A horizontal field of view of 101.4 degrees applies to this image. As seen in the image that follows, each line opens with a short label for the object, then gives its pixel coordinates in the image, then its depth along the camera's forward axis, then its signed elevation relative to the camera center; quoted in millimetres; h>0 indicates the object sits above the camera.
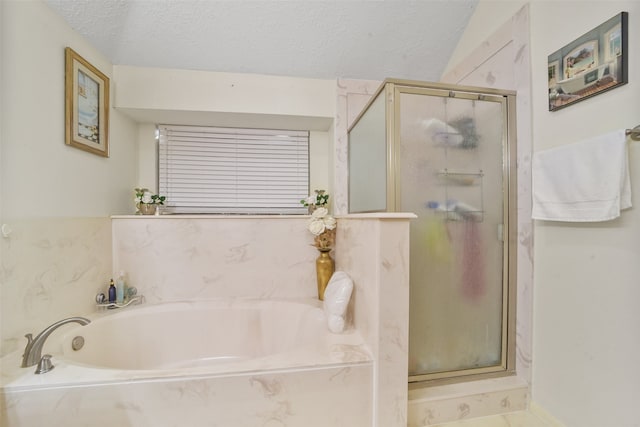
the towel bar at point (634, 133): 938 +301
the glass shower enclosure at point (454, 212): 1428 +18
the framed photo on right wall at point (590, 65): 992 +638
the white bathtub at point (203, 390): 950 -671
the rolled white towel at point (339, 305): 1336 -467
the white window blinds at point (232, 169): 2176 +385
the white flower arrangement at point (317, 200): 2080 +116
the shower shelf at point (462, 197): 1461 +102
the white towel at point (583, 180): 973 +147
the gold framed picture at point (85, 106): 1415 +645
